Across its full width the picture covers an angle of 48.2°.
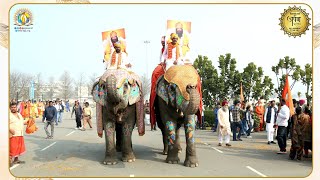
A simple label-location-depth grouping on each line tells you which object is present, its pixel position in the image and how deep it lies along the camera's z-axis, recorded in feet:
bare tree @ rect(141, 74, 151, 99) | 77.40
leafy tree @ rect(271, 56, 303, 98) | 85.15
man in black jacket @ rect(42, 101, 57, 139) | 49.87
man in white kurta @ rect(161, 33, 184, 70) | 32.37
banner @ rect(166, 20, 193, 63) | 32.83
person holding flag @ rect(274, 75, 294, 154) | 37.01
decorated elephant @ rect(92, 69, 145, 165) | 28.45
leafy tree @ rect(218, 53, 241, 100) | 87.15
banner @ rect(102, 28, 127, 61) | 33.22
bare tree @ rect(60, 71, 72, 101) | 136.50
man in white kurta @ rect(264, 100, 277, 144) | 44.52
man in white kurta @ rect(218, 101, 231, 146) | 42.75
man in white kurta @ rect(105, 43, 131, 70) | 32.27
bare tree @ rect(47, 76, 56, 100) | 142.47
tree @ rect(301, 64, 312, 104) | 78.95
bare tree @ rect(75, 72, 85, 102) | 144.13
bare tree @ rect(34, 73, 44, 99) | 110.58
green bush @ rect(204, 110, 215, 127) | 69.56
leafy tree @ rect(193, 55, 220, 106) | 86.74
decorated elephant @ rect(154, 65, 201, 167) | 27.81
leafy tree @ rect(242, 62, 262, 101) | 88.69
